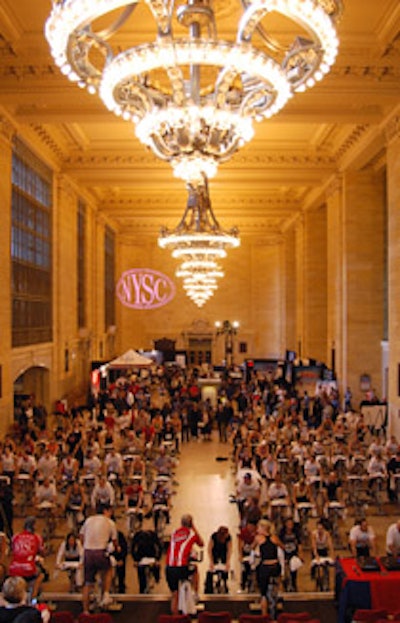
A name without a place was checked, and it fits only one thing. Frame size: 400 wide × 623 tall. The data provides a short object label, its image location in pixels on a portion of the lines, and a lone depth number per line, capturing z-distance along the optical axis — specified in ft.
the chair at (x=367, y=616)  19.49
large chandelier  15.14
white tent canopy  70.33
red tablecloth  22.06
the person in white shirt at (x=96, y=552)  23.61
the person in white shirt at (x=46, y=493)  33.24
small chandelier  47.83
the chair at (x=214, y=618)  19.04
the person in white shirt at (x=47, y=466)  37.47
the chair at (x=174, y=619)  18.72
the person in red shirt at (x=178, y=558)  22.12
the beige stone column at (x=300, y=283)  101.76
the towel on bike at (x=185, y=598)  22.25
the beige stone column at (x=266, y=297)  135.54
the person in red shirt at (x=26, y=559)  22.52
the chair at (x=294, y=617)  18.80
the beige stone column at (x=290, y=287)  122.62
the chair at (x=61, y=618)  19.21
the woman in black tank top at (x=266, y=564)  22.09
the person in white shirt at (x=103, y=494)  31.24
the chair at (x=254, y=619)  18.81
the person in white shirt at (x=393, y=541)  25.54
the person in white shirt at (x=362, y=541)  25.88
